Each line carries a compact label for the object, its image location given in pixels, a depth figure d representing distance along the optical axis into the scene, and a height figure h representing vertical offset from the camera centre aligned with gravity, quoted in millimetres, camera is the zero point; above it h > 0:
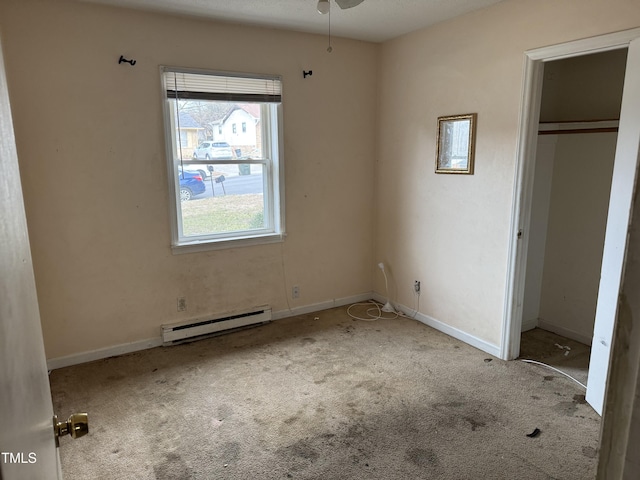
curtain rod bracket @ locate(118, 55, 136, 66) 2988 +704
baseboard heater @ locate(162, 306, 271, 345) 3451 -1338
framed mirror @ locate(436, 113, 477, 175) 3271 +143
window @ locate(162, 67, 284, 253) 3295 -18
